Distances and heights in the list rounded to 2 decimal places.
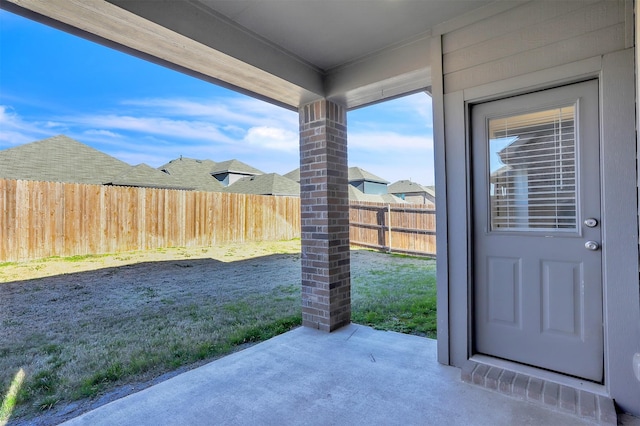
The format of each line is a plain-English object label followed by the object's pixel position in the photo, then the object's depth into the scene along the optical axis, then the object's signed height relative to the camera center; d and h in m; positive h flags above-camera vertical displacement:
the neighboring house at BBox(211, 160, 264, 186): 21.78 +2.84
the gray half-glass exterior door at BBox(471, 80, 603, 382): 2.02 -0.16
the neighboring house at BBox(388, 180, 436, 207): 22.09 +1.38
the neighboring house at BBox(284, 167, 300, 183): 23.69 +2.84
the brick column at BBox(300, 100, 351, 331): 3.21 -0.05
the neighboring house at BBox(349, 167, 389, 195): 23.30 +2.17
